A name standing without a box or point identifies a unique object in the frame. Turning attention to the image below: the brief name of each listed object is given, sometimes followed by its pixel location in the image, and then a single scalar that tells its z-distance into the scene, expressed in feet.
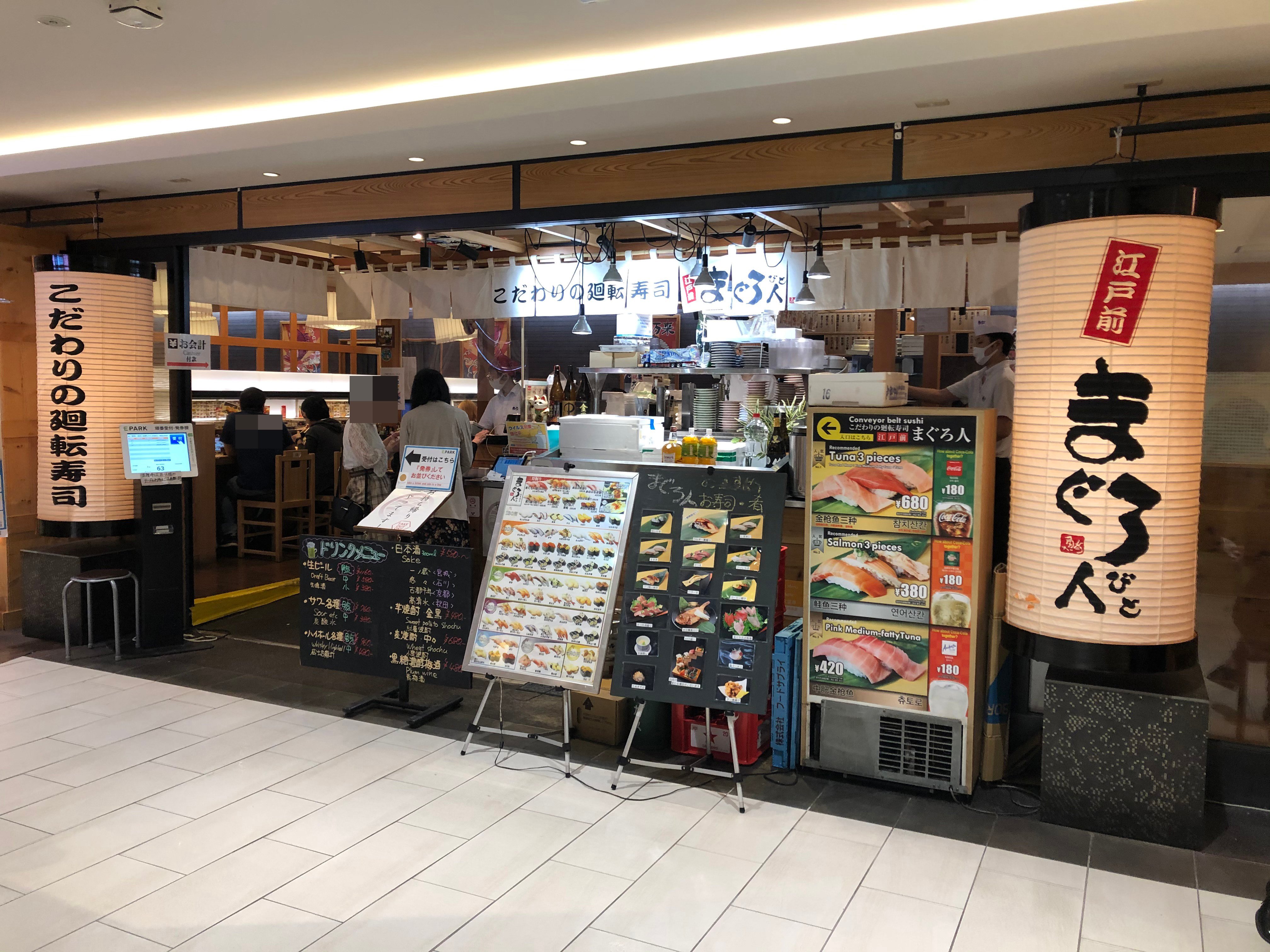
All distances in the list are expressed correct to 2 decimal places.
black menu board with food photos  13.14
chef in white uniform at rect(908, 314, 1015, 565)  16.83
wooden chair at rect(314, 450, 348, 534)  30.35
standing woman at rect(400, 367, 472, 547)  19.80
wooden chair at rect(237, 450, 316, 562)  28.04
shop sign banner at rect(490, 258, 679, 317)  23.52
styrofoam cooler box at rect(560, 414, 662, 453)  20.17
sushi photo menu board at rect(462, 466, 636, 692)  13.97
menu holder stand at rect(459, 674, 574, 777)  14.03
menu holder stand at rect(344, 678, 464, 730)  16.40
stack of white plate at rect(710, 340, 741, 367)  23.75
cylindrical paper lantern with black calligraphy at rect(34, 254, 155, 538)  19.79
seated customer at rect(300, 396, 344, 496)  29.30
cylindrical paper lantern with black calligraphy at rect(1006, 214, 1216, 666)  11.50
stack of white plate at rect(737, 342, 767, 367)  23.41
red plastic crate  14.51
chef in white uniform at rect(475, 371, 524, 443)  32.40
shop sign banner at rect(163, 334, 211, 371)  20.59
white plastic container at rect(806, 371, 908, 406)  13.98
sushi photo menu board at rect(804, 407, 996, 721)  13.10
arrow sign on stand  16.62
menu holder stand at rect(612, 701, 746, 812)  12.89
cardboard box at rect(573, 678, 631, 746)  15.19
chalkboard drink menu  15.37
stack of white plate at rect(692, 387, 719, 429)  23.38
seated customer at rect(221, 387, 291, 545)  28.09
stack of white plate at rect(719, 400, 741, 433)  23.32
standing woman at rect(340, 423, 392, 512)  20.53
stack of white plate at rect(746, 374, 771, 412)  25.04
